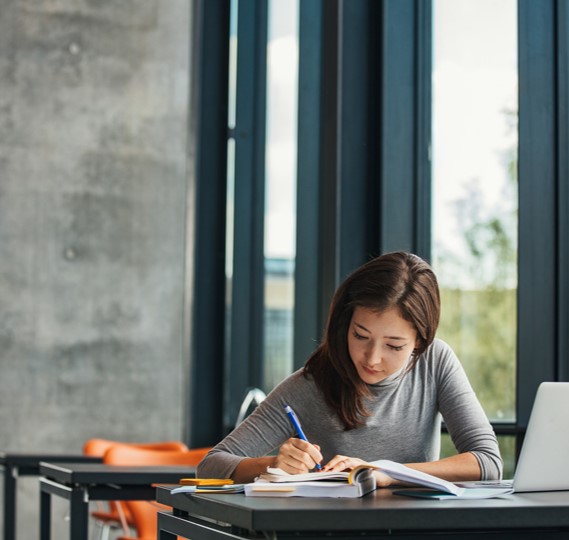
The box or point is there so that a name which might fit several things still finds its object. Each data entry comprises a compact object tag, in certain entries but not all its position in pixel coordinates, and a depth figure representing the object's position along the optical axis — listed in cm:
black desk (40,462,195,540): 305
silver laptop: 187
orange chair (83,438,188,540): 495
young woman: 241
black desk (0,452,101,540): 459
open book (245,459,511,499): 175
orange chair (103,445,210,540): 430
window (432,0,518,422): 337
